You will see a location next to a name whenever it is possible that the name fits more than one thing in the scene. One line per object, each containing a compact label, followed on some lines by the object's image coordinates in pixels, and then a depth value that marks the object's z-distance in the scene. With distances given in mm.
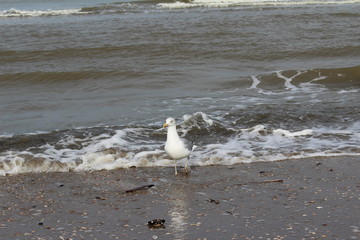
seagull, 9751
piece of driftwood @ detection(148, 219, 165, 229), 7327
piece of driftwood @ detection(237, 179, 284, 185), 9190
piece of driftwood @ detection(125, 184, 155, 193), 8970
